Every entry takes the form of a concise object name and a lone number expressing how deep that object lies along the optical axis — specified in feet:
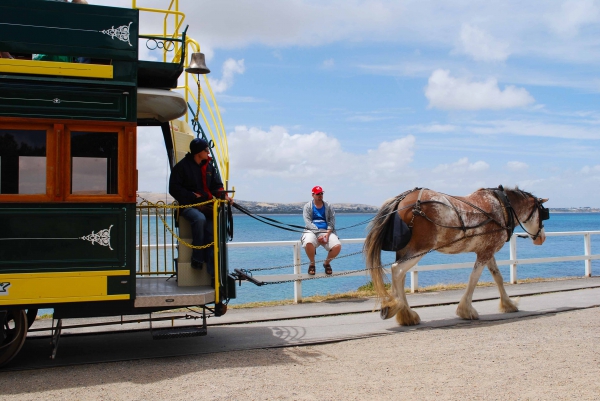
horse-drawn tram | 19.08
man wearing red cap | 32.86
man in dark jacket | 23.04
